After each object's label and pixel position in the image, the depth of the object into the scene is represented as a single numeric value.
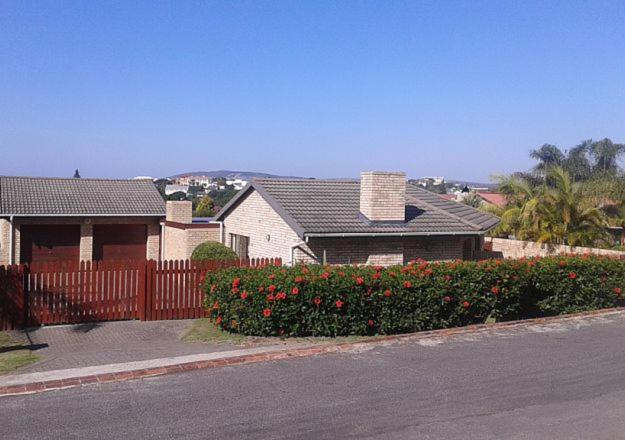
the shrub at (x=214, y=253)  18.48
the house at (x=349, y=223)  17.80
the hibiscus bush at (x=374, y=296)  12.20
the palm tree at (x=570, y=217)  23.80
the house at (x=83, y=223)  26.55
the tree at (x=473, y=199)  57.92
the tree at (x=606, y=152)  53.59
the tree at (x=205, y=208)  50.67
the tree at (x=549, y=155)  52.62
